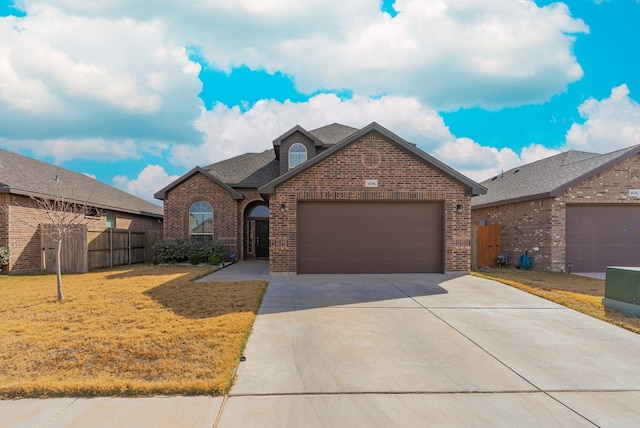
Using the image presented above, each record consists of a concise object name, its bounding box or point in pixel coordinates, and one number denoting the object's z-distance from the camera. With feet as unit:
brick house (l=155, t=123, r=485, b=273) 37.58
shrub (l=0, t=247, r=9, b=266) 42.36
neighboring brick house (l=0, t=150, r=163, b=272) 43.32
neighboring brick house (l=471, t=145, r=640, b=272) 44.62
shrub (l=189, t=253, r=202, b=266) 50.34
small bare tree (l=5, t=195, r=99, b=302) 44.39
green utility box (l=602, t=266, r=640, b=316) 24.27
